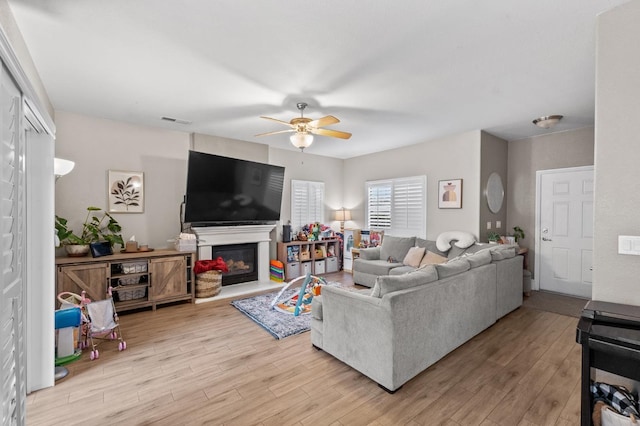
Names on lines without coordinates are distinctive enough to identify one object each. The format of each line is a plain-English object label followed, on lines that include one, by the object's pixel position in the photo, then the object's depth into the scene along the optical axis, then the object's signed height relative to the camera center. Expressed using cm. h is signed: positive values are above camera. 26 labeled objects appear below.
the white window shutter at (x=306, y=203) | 625 +20
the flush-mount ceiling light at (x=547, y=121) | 392 +131
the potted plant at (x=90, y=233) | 367 -33
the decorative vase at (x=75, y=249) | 368 -53
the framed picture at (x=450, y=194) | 493 +35
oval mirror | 487 +38
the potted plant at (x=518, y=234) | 508 -34
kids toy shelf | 580 -96
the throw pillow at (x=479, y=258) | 318 -50
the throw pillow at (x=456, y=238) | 456 -41
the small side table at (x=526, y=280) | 468 -105
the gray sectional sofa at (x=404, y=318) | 225 -94
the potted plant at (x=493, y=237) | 475 -38
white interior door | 451 -25
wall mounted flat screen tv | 445 +33
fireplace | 522 -94
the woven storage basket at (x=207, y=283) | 454 -116
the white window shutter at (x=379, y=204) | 616 +19
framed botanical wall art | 427 +26
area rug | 337 -138
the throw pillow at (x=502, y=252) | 359 -49
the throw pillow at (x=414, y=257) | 487 -74
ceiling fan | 333 +98
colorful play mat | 388 -130
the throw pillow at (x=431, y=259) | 465 -73
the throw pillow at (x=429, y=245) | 492 -56
